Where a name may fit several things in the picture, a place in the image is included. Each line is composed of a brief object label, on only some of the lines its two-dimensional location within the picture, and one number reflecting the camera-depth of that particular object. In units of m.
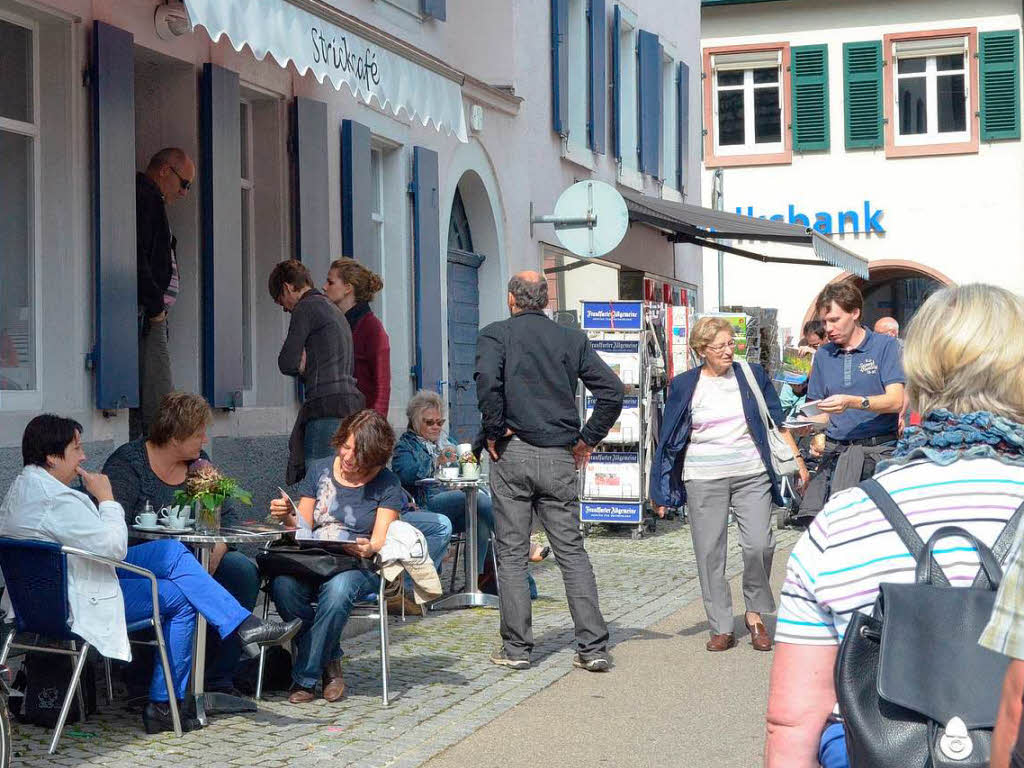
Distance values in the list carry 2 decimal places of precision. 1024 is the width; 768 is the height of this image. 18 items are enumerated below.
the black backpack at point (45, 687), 5.85
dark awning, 15.49
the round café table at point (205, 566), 5.96
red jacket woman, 9.26
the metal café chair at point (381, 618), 6.39
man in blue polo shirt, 7.07
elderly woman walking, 8.04
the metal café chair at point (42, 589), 5.45
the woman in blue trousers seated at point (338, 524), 6.38
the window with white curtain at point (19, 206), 7.47
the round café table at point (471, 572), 9.10
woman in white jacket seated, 5.55
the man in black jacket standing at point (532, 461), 7.29
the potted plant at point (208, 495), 6.15
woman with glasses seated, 9.37
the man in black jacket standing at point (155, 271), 8.11
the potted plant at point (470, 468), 8.99
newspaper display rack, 13.06
